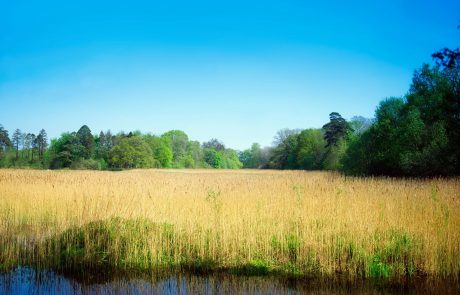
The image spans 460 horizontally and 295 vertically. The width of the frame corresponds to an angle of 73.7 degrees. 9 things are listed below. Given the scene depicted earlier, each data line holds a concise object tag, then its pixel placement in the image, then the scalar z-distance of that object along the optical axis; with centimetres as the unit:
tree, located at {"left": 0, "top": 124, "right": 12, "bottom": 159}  7096
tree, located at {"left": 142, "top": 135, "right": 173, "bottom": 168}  7662
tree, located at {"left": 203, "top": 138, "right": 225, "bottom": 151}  14312
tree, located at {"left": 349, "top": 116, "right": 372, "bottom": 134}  6108
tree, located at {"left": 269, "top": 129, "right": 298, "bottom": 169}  7094
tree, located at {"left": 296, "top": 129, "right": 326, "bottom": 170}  5747
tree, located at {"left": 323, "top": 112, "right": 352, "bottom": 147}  5407
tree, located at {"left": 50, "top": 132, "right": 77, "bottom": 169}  5851
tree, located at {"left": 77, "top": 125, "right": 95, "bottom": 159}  6100
